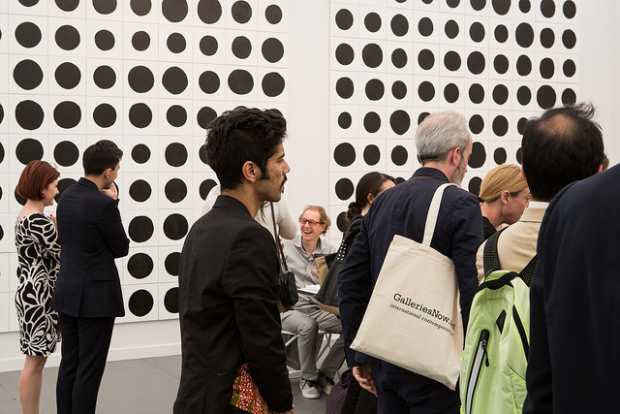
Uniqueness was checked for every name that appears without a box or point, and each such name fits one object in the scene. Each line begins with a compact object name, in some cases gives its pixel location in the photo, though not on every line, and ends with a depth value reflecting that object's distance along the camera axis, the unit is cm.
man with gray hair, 229
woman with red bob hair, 415
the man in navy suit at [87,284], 384
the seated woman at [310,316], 516
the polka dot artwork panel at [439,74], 695
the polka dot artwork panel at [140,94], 589
